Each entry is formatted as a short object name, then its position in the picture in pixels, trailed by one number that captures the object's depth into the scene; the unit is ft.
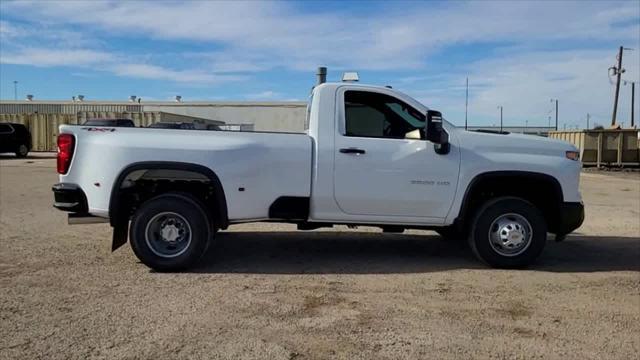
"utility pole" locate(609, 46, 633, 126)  163.02
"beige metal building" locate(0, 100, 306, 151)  133.28
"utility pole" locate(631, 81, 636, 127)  205.63
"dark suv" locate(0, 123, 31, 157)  102.96
